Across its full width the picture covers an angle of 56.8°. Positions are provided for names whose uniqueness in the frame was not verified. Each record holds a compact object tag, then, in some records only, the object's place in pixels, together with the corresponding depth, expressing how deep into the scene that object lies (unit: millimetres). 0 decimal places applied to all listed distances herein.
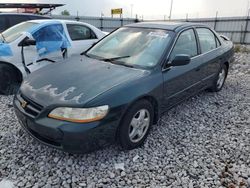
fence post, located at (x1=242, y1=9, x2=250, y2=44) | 18447
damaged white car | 4746
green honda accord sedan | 2420
